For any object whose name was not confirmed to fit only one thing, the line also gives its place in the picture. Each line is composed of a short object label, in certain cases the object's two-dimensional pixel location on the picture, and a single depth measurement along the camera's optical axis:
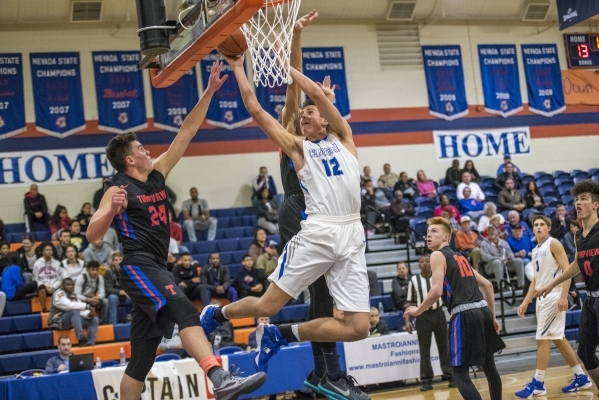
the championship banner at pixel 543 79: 22.45
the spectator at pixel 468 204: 19.19
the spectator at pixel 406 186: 19.09
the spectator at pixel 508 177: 20.19
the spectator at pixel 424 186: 19.88
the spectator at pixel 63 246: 14.78
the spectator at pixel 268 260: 15.38
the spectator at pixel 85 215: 16.49
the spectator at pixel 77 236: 15.54
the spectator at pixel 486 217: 17.89
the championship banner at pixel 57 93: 18.12
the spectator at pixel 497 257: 16.02
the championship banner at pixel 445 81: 21.50
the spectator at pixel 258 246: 15.79
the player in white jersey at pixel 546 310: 9.81
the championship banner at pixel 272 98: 19.62
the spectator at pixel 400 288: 14.62
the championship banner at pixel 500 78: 22.05
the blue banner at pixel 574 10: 15.59
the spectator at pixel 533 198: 19.45
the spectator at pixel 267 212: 17.30
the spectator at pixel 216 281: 14.41
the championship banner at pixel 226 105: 19.17
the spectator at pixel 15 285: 13.97
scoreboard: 18.00
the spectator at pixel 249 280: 14.59
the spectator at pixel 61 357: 11.17
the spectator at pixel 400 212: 18.06
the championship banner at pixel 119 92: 18.52
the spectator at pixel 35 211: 16.92
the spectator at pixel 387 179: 19.91
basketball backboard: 5.96
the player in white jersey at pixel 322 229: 6.07
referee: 12.13
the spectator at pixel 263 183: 18.23
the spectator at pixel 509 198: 19.38
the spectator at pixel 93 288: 13.59
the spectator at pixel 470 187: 19.55
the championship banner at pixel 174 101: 18.88
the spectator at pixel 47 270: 14.08
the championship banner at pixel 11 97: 17.80
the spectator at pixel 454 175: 20.34
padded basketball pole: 6.74
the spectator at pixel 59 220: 16.53
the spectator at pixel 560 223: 17.52
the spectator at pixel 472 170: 20.38
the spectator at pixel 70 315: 13.05
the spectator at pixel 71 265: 14.04
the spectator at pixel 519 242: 17.34
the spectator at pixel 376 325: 13.00
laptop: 10.24
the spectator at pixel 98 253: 15.07
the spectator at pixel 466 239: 16.92
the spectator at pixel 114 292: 13.78
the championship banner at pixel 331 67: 20.33
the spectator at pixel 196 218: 17.14
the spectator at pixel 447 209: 18.08
